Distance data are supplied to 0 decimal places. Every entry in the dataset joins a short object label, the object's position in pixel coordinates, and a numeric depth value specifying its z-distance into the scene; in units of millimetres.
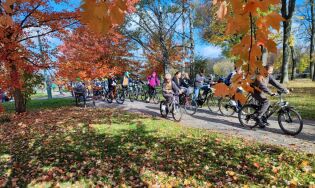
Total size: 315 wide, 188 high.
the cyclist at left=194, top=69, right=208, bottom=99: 13894
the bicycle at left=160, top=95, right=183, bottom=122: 11062
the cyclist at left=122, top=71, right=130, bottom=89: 17688
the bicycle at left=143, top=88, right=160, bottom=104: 16812
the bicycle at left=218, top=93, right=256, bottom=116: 11555
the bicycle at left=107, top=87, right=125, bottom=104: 17622
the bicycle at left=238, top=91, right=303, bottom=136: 8020
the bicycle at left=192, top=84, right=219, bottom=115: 13273
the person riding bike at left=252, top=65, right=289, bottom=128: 8078
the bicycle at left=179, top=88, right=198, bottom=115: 12755
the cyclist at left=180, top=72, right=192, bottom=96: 13431
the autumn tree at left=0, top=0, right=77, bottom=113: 10625
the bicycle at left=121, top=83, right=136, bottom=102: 18094
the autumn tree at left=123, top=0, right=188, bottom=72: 18484
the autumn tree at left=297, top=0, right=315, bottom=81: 33562
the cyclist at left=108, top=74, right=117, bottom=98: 17734
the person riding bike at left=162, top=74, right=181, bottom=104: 10845
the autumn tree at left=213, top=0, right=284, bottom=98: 1487
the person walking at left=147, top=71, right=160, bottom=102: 16531
